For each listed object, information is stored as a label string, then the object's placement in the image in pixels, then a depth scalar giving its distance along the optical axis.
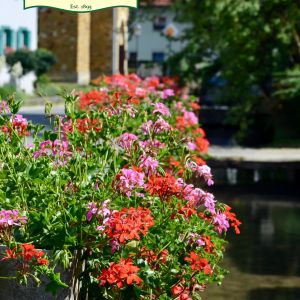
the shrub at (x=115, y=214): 6.17
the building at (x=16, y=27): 42.75
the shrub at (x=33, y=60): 44.91
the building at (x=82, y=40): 59.75
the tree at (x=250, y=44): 29.12
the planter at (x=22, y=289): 6.08
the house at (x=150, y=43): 90.88
